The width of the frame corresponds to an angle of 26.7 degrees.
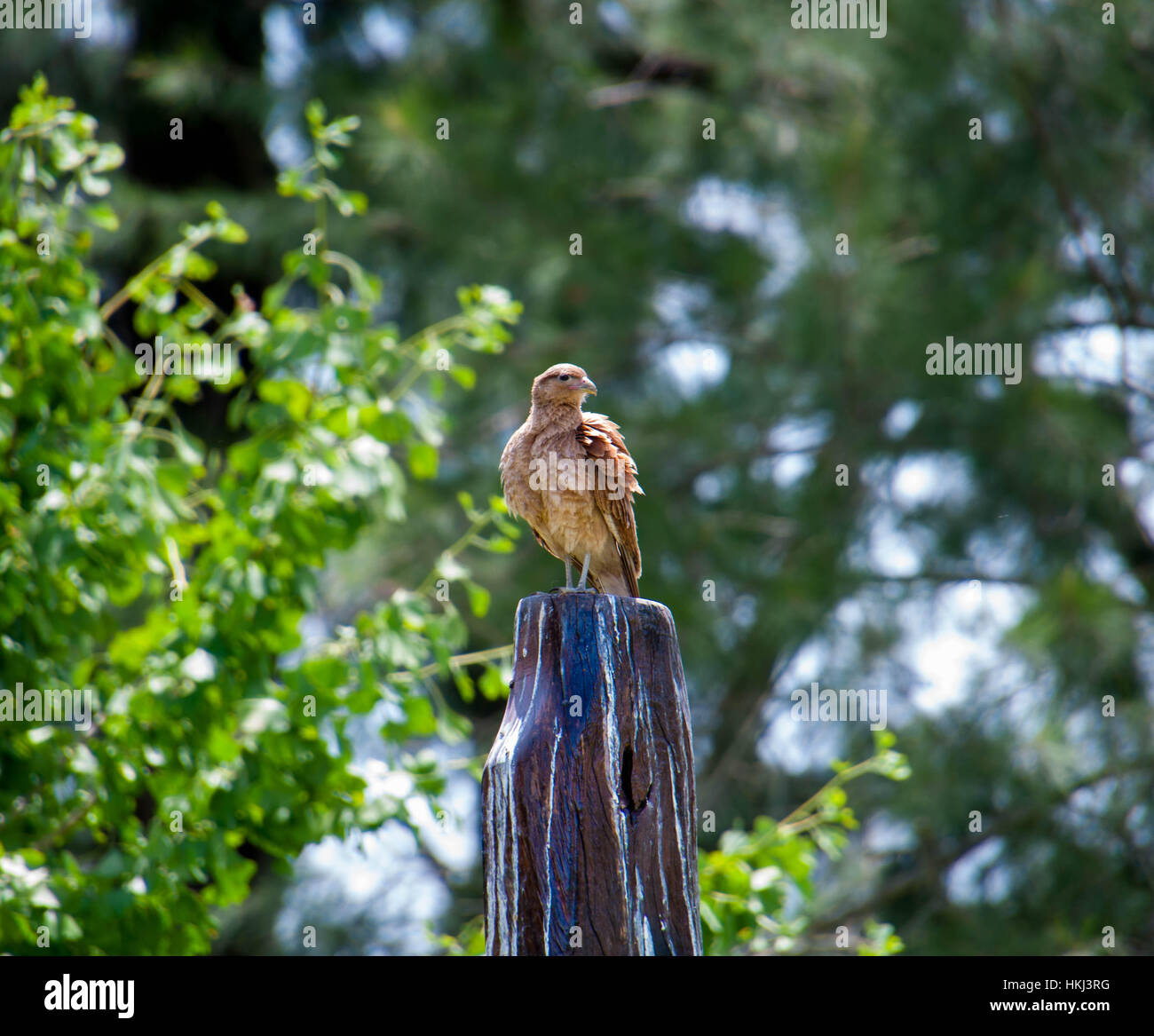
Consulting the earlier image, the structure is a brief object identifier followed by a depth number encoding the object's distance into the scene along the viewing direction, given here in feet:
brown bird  23.59
